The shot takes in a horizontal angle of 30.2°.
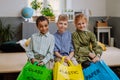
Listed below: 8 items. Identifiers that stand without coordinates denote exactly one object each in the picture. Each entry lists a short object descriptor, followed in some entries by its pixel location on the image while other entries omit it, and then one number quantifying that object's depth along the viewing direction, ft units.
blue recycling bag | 6.76
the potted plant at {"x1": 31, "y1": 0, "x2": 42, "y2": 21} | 17.81
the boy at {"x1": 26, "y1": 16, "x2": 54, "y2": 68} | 7.82
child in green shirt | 8.12
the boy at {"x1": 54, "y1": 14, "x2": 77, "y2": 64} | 8.06
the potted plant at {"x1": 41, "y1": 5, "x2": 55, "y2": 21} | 17.28
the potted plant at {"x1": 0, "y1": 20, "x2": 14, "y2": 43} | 16.80
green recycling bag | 6.79
